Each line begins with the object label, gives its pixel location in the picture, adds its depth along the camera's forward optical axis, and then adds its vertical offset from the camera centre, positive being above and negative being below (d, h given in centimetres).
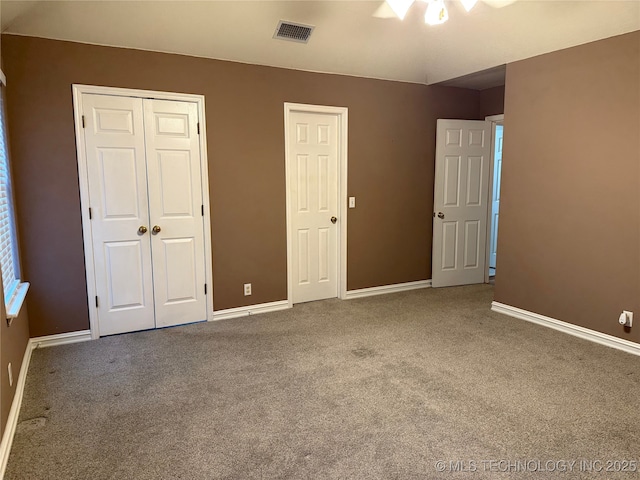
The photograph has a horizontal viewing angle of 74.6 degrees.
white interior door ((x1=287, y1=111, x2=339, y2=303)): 428 -20
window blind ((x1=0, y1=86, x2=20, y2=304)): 269 -29
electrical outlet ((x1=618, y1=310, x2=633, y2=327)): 319 -102
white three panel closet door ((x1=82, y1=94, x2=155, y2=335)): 337 -20
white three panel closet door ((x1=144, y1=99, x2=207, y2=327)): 357 -23
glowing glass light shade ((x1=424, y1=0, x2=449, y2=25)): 244 +100
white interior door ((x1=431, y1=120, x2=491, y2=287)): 497 -20
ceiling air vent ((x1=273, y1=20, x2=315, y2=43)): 342 +127
